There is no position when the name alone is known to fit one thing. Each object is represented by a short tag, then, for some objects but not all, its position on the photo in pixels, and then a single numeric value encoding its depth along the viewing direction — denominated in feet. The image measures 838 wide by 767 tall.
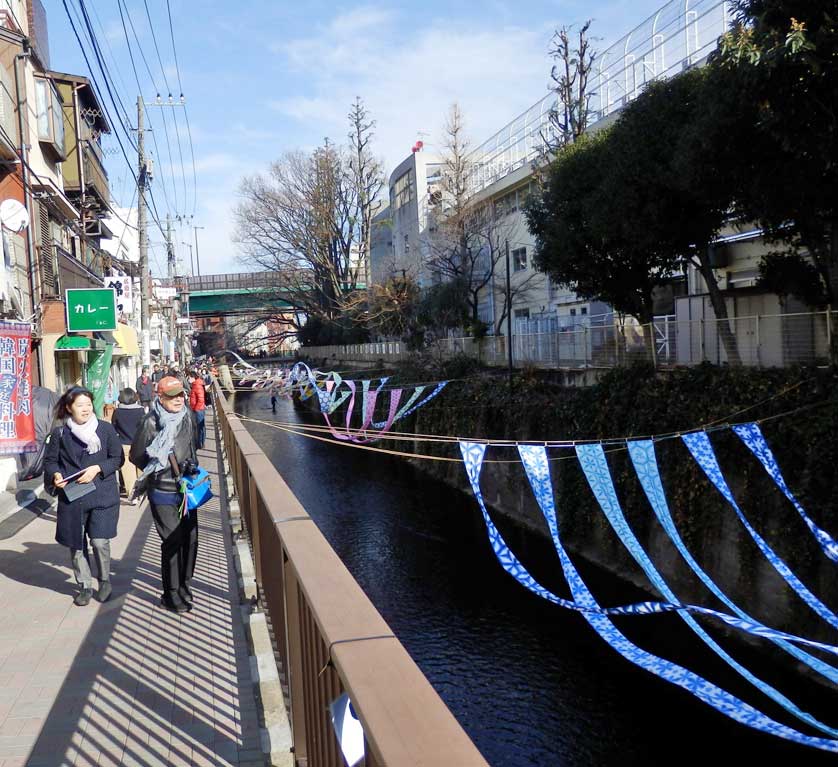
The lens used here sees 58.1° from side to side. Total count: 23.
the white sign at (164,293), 124.47
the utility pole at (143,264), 62.69
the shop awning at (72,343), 52.65
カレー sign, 52.80
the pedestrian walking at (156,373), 62.28
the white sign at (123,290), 93.40
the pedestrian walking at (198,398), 50.14
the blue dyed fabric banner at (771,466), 27.96
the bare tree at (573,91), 73.56
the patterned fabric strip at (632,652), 21.75
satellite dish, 41.42
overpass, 167.12
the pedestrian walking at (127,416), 27.27
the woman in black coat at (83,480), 17.39
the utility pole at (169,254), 128.98
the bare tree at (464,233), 95.30
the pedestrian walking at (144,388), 45.20
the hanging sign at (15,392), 29.19
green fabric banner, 53.21
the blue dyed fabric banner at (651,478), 30.30
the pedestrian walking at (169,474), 16.49
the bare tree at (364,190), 137.49
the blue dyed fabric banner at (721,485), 26.94
